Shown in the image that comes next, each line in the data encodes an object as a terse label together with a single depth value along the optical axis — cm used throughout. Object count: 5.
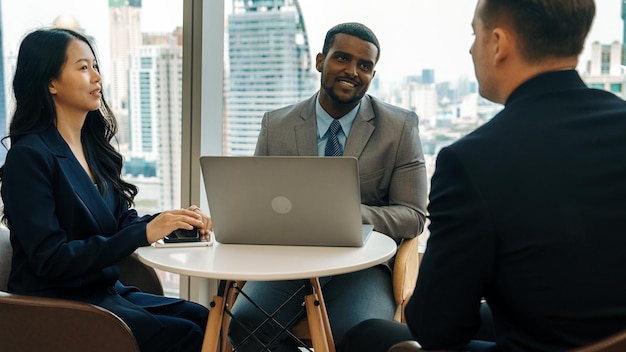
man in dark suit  125
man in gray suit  227
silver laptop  182
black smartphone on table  208
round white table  174
